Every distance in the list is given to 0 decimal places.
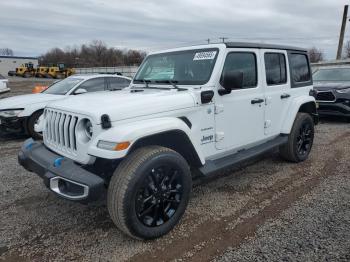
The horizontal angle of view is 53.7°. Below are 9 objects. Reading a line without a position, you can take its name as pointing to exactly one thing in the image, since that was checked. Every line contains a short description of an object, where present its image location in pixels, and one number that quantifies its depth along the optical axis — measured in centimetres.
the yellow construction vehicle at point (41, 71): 5622
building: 8619
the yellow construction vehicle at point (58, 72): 5469
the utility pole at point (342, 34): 2542
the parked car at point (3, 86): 1440
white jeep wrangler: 314
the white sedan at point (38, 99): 758
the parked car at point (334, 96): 932
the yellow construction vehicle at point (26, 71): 5984
